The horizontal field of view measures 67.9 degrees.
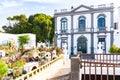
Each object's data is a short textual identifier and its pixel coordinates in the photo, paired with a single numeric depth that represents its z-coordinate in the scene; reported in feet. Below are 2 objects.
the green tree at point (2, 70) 12.05
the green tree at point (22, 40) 33.77
